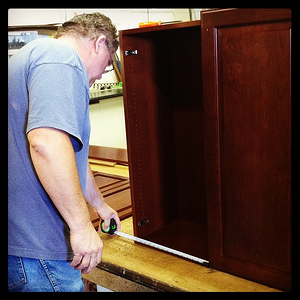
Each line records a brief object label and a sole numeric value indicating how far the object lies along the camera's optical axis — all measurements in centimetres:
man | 128
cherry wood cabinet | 163
